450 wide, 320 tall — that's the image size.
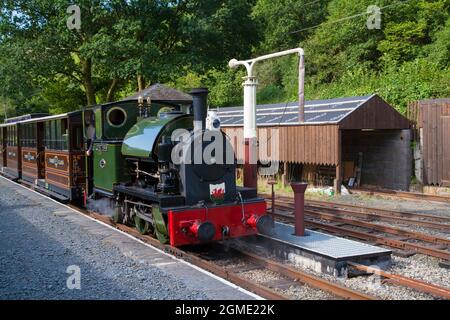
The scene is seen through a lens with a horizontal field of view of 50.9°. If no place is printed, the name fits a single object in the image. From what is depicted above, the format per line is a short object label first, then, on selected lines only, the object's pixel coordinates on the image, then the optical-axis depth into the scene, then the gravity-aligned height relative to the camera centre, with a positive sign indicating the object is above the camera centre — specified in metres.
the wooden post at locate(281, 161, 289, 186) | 17.41 -1.14
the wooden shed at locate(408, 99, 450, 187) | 15.03 +0.05
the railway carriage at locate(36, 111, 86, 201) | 11.70 -0.18
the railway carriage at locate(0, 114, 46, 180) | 18.23 +0.08
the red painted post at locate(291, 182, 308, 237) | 7.98 -1.10
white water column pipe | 8.45 +0.38
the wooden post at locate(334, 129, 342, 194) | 14.88 -1.09
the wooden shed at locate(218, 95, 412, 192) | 15.20 +0.23
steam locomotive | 7.38 -0.42
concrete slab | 6.68 -1.60
